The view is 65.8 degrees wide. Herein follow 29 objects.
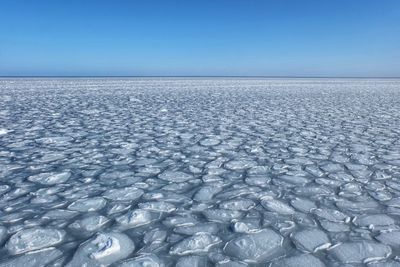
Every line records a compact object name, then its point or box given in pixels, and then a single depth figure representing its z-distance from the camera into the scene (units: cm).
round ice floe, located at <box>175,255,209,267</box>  156
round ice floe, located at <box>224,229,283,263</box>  163
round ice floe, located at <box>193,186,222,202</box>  236
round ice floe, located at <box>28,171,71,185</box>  268
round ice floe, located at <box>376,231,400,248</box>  174
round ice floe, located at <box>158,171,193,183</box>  276
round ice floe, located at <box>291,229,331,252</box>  170
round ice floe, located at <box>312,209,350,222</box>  201
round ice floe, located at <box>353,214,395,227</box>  195
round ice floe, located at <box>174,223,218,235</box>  187
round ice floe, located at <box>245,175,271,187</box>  265
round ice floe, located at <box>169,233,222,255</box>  167
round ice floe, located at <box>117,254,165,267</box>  155
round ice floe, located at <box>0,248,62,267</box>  155
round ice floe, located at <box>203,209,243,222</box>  204
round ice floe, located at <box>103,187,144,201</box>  237
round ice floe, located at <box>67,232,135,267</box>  157
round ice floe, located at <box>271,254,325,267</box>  155
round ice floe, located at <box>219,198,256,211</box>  220
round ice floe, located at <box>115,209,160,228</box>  198
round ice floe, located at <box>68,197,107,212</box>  218
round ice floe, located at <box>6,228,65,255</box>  168
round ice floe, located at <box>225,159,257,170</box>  311
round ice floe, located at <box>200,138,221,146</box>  408
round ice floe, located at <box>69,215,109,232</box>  191
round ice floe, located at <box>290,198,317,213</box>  217
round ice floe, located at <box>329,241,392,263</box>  159
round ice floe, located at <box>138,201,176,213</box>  218
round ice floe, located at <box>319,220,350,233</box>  188
